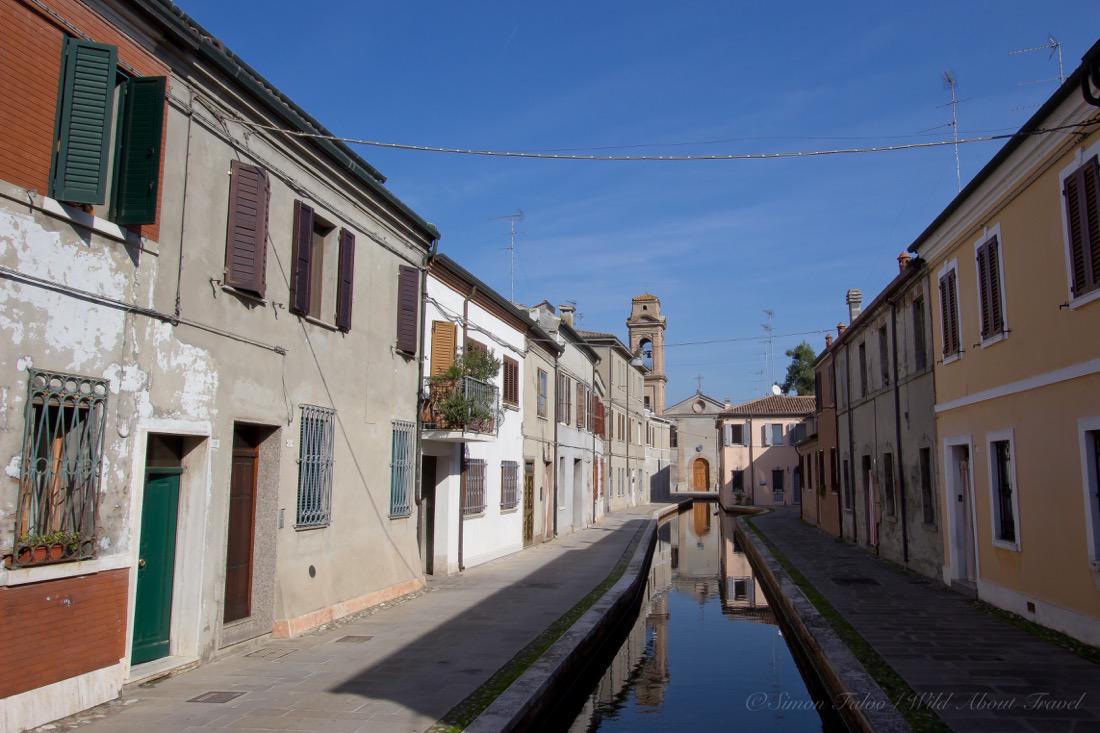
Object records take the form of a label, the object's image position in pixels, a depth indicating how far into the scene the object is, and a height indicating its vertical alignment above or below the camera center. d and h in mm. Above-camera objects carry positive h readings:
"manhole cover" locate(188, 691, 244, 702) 7129 -1918
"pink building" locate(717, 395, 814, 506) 47875 +1542
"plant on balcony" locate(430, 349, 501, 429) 14242 +1285
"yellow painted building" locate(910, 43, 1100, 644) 9133 +1414
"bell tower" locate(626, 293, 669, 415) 59312 +10770
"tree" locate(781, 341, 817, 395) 75438 +9982
